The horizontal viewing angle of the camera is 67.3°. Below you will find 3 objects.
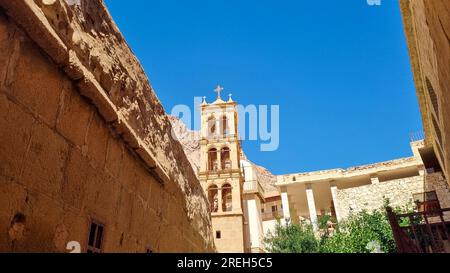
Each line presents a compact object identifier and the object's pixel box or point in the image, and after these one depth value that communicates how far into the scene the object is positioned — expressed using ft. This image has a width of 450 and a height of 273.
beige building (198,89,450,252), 70.95
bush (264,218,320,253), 64.80
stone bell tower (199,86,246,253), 73.82
